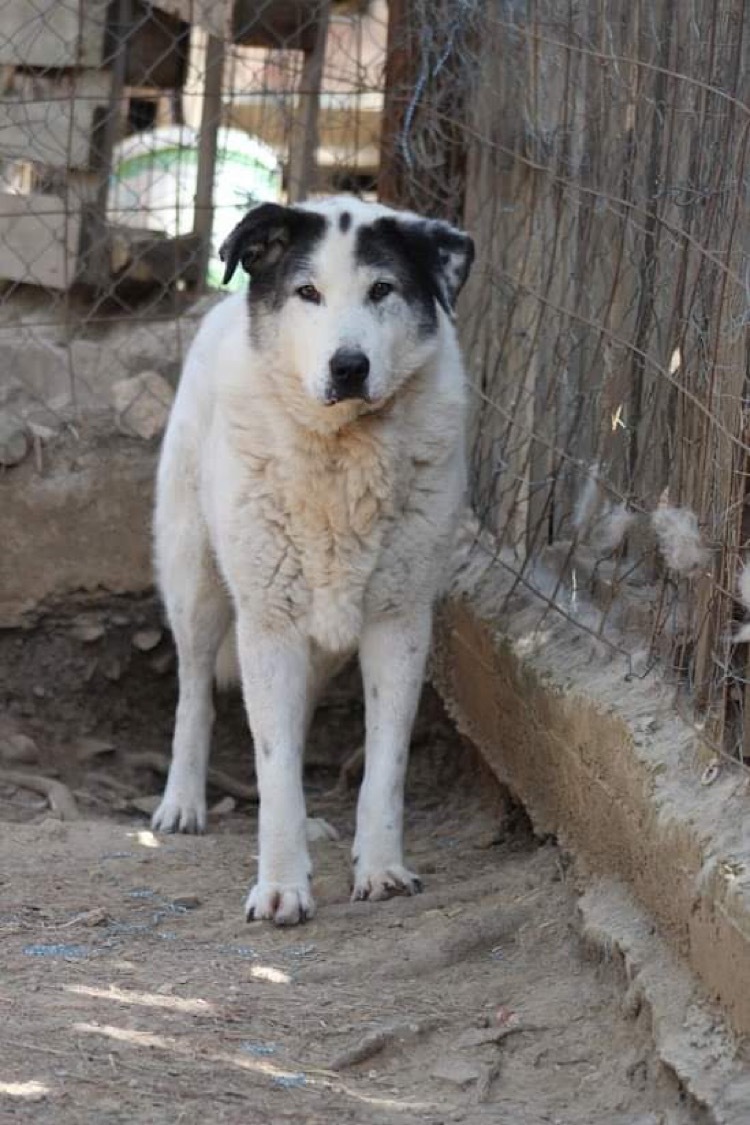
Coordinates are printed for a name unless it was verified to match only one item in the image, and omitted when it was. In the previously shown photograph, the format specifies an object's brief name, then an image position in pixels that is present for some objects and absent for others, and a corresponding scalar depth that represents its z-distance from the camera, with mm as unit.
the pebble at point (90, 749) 11492
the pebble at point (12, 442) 11305
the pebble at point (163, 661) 11992
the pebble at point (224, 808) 10594
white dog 8172
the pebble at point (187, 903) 8117
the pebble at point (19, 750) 11180
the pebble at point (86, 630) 11695
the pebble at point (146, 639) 11844
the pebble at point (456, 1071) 5980
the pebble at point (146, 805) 10570
